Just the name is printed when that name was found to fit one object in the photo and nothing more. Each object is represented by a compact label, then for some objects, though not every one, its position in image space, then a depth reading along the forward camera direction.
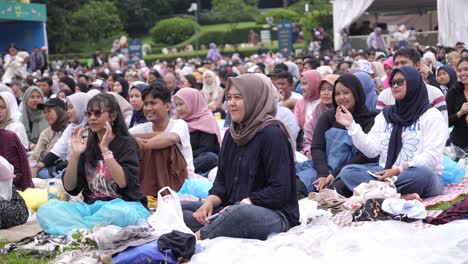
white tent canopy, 21.38
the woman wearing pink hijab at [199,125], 7.86
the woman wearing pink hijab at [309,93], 8.53
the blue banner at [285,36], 31.18
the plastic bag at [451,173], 6.80
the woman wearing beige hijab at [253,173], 4.69
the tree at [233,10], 54.94
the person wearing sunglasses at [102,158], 5.52
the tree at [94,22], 46.56
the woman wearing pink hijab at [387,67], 9.19
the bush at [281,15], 49.50
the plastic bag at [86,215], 5.37
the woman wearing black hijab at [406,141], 6.07
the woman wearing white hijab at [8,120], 8.34
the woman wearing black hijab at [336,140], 6.75
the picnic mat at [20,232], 5.84
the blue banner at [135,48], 30.36
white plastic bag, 4.82
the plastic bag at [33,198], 6.89
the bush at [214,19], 55.91
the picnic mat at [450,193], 6.12
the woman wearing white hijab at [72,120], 7.63
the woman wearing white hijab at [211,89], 13.41
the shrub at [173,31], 50.88
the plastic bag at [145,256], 4.41
